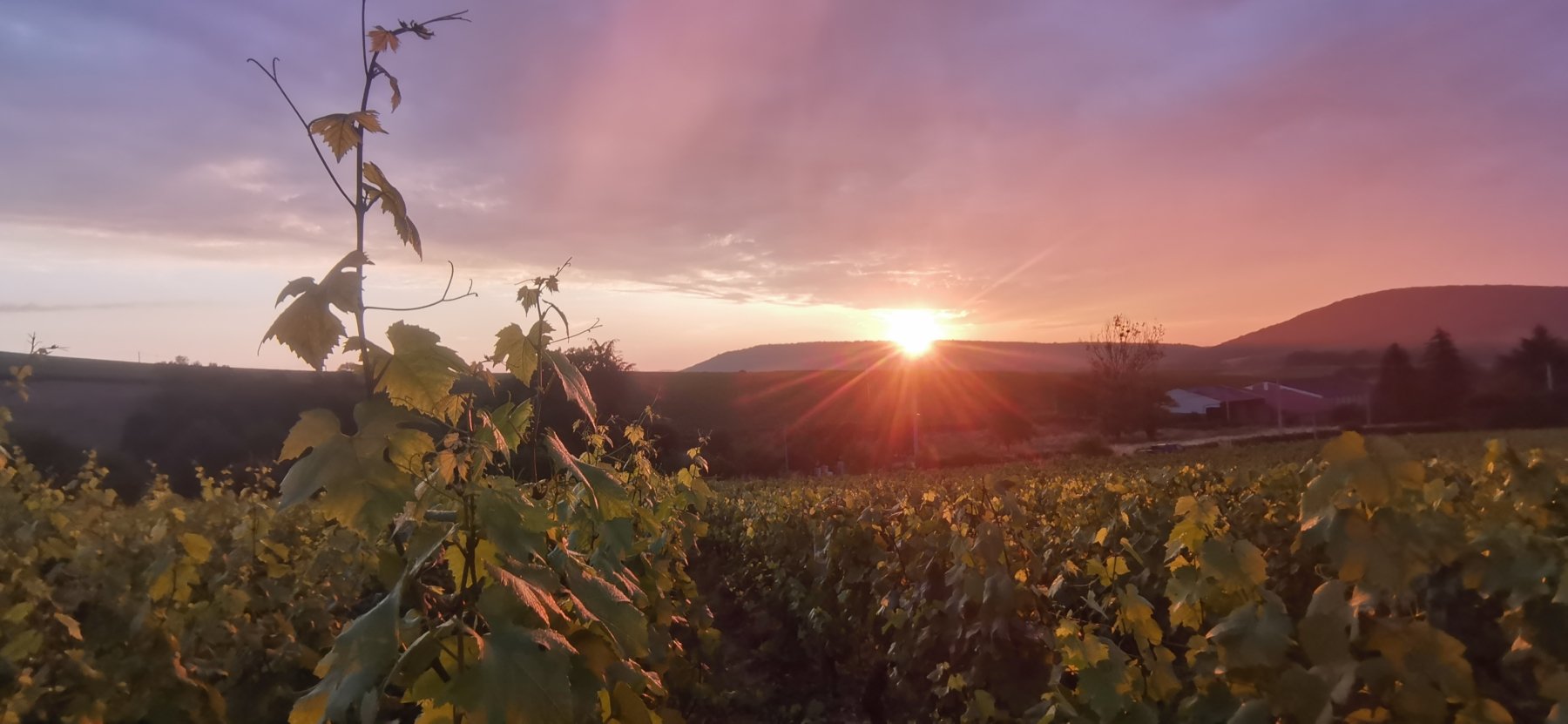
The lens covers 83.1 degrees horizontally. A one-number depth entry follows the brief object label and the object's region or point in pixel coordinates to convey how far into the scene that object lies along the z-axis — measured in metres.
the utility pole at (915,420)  47.34
